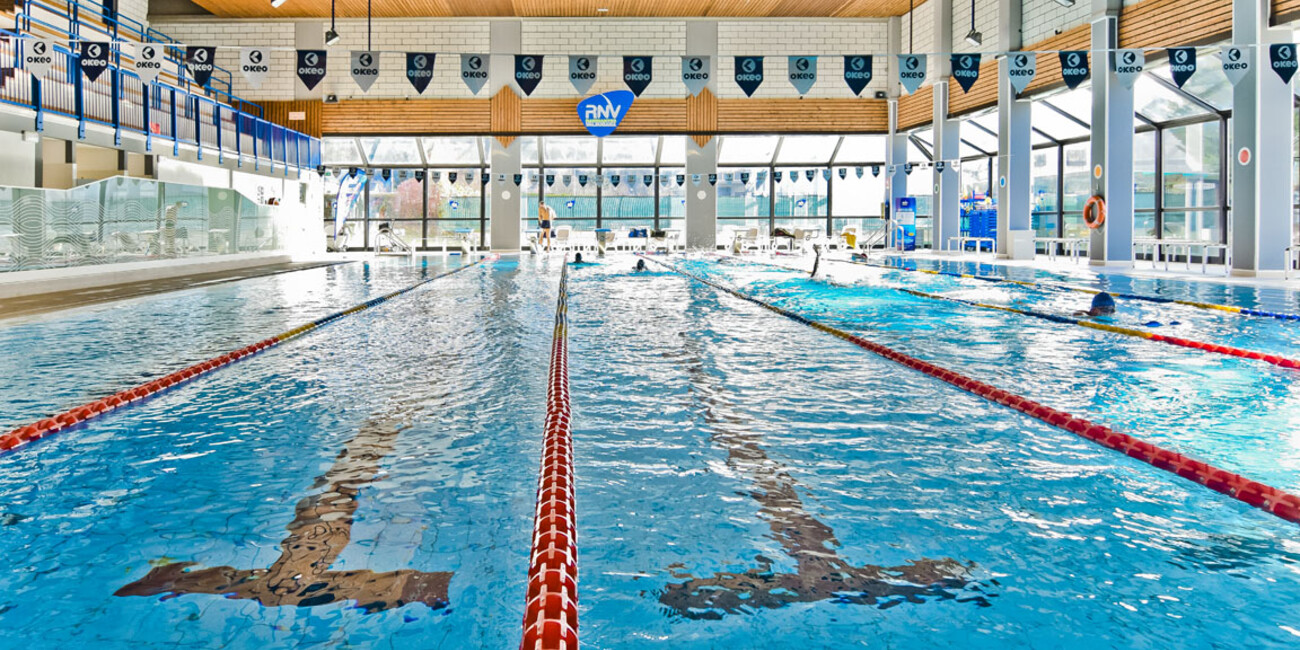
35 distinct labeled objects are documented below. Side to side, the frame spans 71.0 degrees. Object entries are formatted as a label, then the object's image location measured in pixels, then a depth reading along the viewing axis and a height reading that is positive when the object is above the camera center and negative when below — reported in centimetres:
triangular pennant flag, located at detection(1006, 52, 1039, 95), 1335 +334
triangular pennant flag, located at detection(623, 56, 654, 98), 1342 +336
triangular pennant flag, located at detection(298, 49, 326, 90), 1294 +329
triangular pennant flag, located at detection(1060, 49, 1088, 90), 1280 +325
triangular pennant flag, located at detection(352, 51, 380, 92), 1296 +333
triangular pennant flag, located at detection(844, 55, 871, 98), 1270 +318
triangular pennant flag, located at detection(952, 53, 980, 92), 1255 +316
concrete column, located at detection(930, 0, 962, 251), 2066 +376
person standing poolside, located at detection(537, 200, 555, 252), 2461 +211
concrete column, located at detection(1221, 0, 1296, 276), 1094 +175
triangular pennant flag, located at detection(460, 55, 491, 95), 1310 +333
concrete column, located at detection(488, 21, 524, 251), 2377 +342
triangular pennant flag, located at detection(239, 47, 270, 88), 1265 +333
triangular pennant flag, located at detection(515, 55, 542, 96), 1333 +335
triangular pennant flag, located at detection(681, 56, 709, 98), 1388 +349
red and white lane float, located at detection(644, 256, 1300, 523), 264 -56
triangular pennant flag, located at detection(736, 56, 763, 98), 1326 +328
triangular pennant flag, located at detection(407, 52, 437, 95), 1305 +333
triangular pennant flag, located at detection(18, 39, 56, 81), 1141 +306
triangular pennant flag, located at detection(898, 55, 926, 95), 1291 +324
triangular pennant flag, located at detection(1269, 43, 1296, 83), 1041 +272
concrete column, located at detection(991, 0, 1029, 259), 1745 +281
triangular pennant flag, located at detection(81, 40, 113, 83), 1238 +330
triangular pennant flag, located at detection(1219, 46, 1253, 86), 1093 +280
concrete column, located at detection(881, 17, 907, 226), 2422 +394
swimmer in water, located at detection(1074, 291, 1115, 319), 762 -8
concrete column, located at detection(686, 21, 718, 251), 2467 +267
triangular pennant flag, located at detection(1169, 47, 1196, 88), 1154 +296
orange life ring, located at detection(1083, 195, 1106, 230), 1440 +134
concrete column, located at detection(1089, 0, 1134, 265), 1411 +249
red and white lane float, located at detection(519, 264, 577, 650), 180 -63
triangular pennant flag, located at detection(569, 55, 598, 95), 1329 +337
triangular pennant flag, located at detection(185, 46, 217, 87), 1284 +340
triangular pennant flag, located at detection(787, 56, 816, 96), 1345 +337
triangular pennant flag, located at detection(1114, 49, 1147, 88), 1238 +318
